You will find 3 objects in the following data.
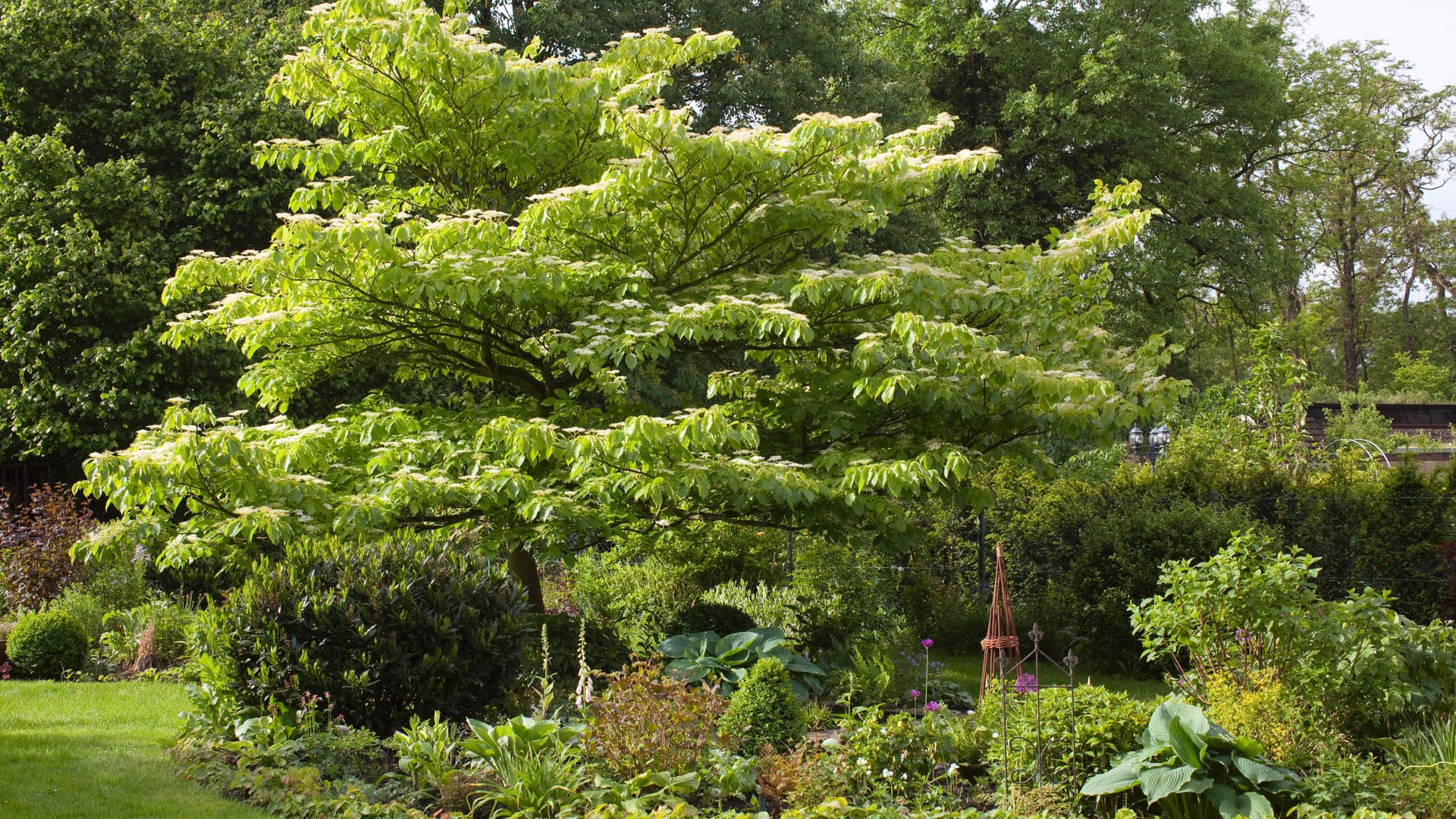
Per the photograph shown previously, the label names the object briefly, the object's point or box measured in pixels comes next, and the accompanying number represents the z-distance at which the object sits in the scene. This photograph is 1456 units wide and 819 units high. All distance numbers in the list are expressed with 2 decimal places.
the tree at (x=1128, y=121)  20.98
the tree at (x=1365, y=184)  32.41
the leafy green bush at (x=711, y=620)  8.39
